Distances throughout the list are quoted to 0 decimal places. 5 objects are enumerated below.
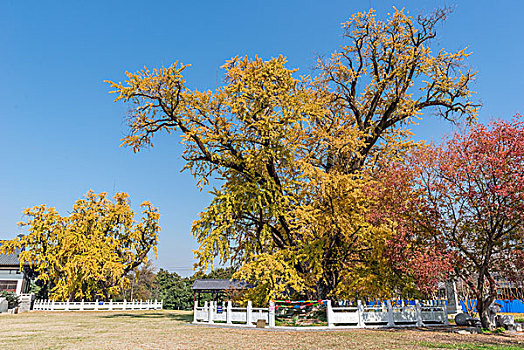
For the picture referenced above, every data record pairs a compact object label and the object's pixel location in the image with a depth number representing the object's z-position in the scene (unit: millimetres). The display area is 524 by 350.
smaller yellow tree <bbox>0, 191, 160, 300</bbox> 37188
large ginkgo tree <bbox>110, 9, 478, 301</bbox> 17625
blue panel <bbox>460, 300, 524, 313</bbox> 28812
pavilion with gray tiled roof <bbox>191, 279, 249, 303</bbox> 38281
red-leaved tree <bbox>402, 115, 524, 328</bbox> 13367
